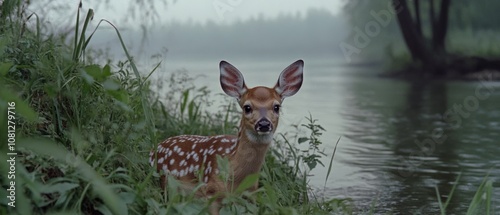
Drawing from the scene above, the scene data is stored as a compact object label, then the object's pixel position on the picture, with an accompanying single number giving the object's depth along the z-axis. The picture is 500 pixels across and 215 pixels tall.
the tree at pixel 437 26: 16.09
